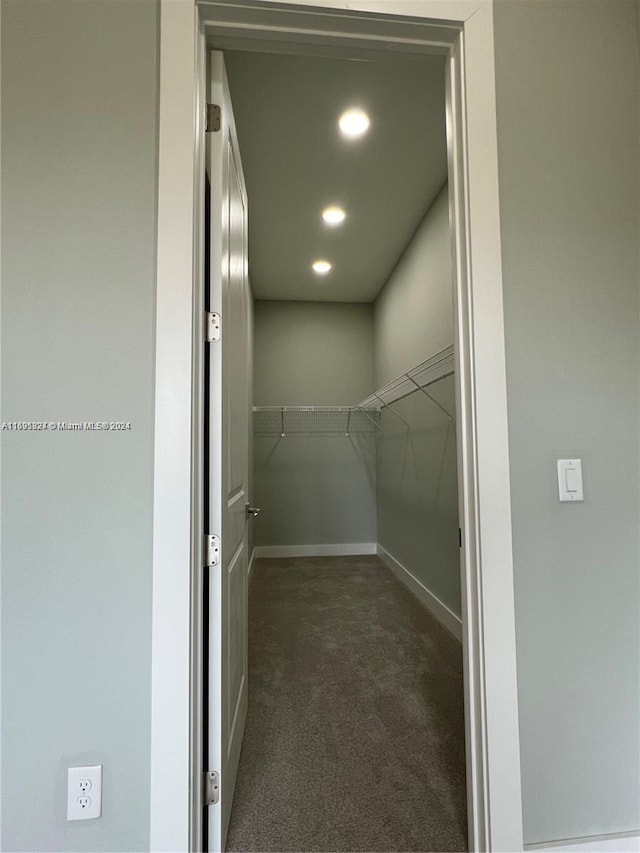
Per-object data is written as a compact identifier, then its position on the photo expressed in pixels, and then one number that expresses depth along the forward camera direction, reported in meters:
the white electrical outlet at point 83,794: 0.96
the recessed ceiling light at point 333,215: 2.89
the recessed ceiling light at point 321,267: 3.77
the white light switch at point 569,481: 1.15
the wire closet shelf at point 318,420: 4.47
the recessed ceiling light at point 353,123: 2.03
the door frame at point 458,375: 1.00
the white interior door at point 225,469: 1.15
